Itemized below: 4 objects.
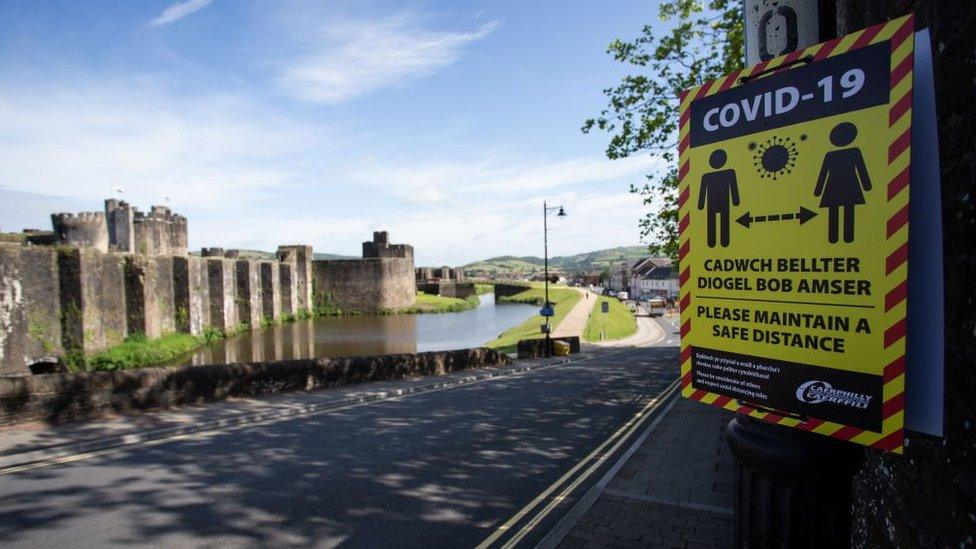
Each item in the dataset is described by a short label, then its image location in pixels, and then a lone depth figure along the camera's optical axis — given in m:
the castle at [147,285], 19.38
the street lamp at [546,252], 26.23
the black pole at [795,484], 1.78
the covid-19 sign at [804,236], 1.55
